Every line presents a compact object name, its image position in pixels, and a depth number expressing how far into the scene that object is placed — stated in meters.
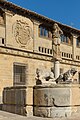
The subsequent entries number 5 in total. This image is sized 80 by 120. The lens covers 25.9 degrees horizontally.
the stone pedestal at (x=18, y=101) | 10.37
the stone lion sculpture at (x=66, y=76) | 10.63
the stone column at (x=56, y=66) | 13.09
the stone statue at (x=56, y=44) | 13.25
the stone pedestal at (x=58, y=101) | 9.95
